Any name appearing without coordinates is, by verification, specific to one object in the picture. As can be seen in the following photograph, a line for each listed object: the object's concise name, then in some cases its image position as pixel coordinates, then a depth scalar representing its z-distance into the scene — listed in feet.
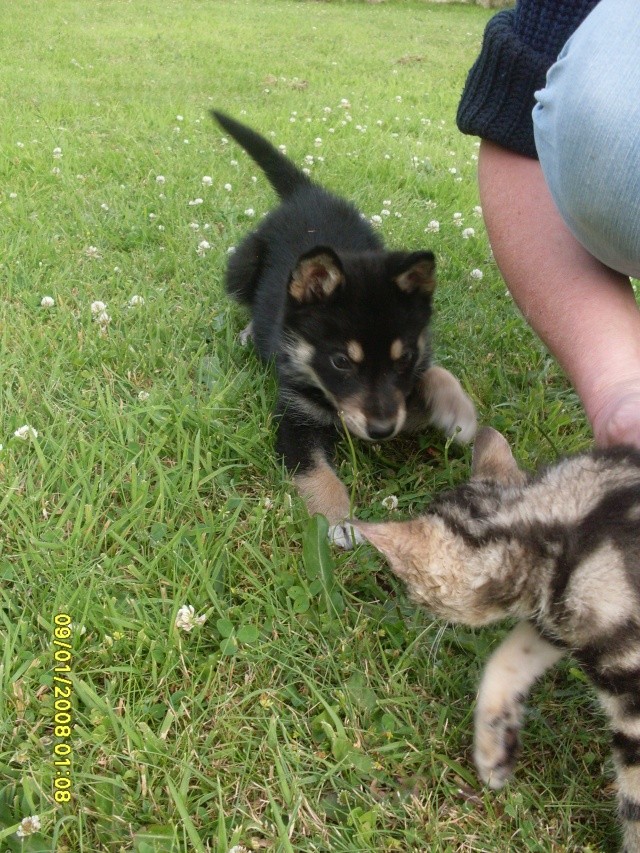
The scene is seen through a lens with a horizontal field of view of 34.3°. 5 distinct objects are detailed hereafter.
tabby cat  1.62
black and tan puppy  2.50
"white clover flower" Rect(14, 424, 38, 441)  2.35
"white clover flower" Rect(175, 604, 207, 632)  1.99
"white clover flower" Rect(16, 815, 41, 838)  1.70
